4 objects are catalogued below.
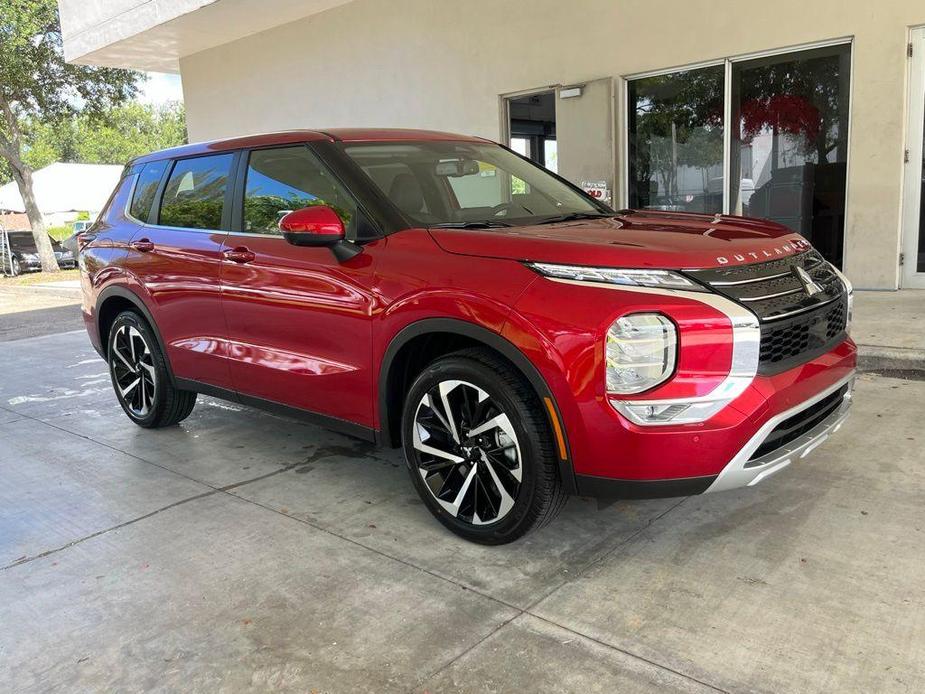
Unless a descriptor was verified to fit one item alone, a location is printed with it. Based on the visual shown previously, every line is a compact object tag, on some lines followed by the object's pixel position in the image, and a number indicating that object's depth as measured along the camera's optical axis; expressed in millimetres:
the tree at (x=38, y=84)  19422
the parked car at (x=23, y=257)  23484
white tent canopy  34781
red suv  2760
